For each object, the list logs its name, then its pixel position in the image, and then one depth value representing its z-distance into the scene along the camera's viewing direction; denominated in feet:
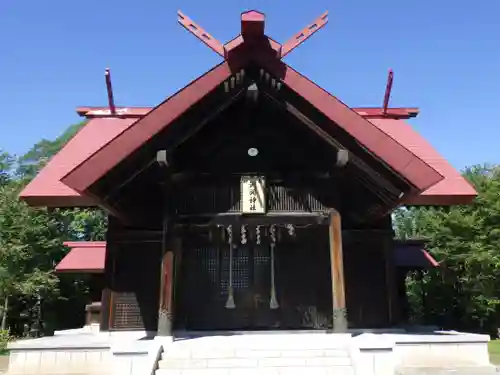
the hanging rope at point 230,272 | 27.07
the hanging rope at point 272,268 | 27.26
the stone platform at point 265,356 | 20.99
